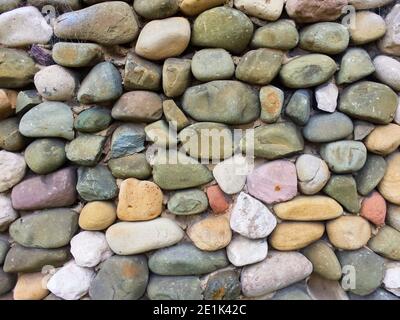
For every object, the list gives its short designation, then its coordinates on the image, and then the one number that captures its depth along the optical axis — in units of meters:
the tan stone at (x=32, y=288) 0.65
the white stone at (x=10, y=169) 0.63
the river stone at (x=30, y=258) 0.64
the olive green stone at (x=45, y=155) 0.62
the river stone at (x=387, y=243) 0.65
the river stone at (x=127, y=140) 0.62
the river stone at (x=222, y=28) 0.59
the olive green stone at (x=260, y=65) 0.60
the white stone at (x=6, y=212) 0.64
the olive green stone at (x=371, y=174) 0.64
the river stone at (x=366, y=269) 0.65
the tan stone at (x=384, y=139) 0.62
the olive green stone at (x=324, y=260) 0.64
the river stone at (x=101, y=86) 0.60
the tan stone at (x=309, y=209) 0.63
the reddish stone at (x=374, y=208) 0.64
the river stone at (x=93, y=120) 0.61
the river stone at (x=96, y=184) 0.62
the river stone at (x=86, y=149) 0.61
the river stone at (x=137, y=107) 0.61
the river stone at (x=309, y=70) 0.60
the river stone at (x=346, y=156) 0.62
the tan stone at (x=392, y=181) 0.64
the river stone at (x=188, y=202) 0.63
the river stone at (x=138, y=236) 0.62
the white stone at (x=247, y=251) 0.63
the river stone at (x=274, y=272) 0.64
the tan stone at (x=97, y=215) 0.63
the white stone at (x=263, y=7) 0.59
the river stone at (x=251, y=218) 0.62
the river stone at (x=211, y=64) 0.60
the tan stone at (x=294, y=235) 0.64
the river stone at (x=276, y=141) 0.62
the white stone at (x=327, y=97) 0.61
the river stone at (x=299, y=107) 0.60
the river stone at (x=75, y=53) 0.59
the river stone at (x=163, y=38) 0.59
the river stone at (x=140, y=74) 0.60
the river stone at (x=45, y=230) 0.63
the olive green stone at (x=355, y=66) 0.61
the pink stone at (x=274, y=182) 0.62
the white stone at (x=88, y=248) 0.63
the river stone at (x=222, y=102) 0.61
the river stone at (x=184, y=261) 0.63
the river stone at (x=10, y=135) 0.63
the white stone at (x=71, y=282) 0.64
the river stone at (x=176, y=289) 0.63
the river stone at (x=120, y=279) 0.62
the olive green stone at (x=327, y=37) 0.60
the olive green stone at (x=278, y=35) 0.60
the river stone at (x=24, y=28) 0.61
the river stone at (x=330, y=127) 0.62
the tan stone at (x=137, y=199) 0.62
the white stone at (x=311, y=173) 0.62
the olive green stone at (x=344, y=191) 0.63
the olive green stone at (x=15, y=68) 0.61
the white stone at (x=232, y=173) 0.63
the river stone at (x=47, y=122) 0.62
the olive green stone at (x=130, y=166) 0.62
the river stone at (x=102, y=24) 0.60
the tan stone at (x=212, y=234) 0.63
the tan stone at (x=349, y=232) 0.64
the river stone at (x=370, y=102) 0.61
